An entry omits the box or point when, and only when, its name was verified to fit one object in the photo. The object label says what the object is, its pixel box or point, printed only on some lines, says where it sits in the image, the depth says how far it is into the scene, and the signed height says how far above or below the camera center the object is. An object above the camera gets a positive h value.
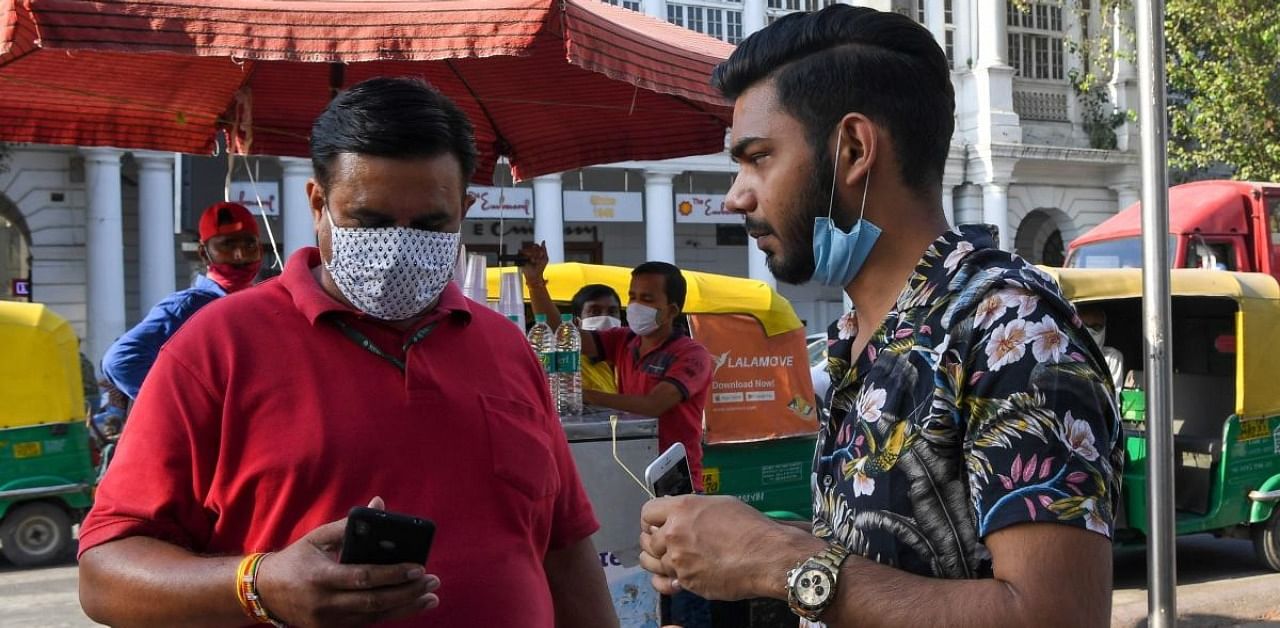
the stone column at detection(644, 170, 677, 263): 24.73 +2.38
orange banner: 7.55 -0.40
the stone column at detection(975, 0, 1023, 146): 27.42 +5.51
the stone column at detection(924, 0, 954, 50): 27.83 +7.23
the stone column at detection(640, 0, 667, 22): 24.84 +6.77
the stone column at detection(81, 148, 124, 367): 19.28 +1.46
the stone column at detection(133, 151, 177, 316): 19.83 +1.88
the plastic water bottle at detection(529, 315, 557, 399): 4.23 -0.06
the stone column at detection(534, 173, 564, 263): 23.23 +2.29
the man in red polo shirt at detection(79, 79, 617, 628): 1.70 -0.17
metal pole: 3.98 +0.14
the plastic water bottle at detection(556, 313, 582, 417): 4.25 -0.19
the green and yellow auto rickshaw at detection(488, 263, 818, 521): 7.48 -0.42
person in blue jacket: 4.82 +0.20
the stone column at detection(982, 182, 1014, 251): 27.42 +2.70
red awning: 3.57 +0.98
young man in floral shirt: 1.31 -0.09
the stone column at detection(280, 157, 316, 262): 20.61 +2.24
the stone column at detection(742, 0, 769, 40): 26.17 +6.95
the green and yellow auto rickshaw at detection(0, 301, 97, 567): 8.75 -0.75
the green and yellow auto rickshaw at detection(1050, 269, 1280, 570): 7.85 -0.86
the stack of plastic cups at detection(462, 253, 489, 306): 4.23 +0.19
